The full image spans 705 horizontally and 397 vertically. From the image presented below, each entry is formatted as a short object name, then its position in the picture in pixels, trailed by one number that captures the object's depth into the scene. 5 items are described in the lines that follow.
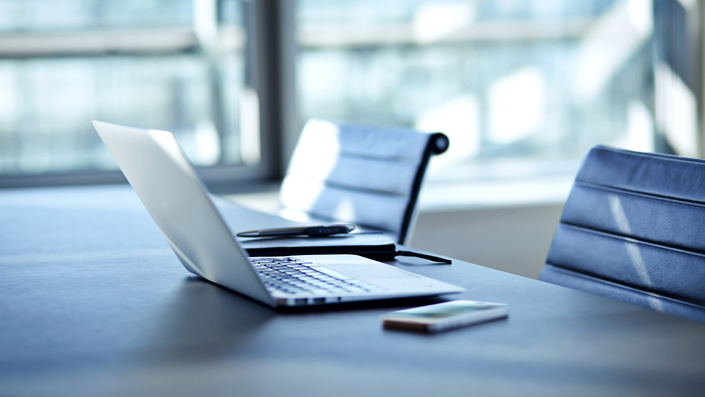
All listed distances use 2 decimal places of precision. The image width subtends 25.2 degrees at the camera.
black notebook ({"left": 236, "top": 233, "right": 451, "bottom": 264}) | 2.05
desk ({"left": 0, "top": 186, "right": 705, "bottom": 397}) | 1.51
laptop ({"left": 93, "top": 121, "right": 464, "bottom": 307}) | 1.72
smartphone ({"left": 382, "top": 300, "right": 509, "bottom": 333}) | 1.66
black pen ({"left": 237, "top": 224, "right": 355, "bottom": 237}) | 2.14
